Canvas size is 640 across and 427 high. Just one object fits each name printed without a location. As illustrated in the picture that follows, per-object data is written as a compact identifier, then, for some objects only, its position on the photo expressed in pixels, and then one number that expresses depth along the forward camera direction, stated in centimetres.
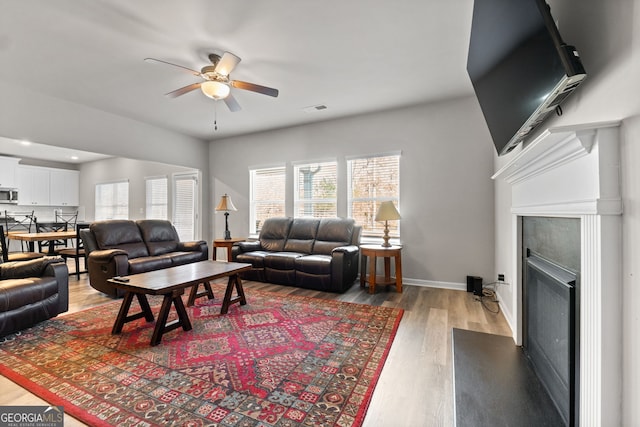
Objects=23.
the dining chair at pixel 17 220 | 637
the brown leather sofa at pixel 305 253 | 365
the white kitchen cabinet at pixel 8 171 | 665
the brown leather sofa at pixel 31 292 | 227
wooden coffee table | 224
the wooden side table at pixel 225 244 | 490
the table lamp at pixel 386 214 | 373
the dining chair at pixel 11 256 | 285
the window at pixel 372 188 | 427
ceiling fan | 263
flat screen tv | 104
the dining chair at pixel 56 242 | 515
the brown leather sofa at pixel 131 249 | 342
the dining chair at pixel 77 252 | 444
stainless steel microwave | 671
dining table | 431
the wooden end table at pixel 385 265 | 360
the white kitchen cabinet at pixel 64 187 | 789
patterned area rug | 146
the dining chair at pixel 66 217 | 808
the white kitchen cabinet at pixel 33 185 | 712
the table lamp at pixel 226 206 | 514
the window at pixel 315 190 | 475
